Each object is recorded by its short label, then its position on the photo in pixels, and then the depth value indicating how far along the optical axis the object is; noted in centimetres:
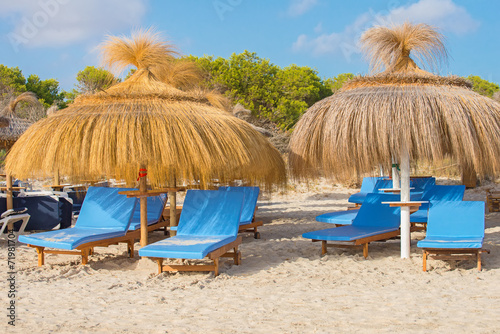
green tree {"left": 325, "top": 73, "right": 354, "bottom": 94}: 2789
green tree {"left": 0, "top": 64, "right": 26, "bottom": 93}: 2688
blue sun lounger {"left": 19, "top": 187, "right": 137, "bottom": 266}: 485
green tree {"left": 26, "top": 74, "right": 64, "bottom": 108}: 2923
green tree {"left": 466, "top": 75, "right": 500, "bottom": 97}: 2844
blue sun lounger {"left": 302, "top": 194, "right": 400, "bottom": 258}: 527
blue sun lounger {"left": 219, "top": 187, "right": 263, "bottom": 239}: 673
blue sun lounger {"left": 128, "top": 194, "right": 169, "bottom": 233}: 681
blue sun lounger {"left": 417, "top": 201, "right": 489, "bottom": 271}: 462
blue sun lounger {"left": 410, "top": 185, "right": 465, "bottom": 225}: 714
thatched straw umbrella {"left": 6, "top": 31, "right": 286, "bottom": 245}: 480
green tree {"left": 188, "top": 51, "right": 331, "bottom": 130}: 2181
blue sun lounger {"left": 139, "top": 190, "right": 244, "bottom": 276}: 453
